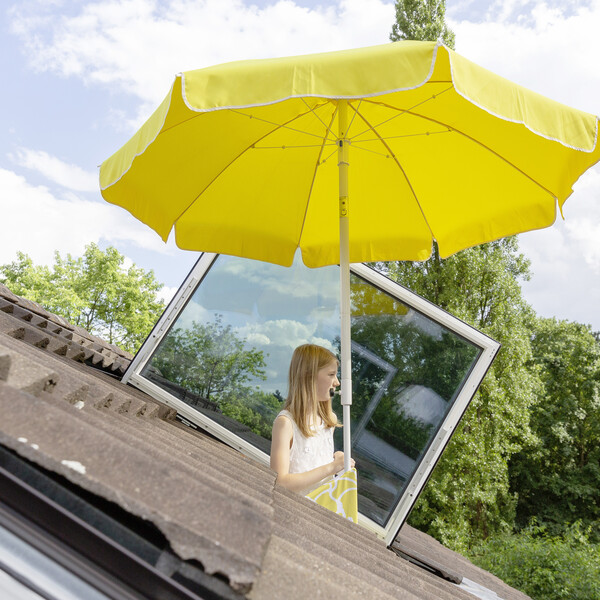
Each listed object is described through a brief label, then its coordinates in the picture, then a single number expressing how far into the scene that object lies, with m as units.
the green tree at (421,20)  19.75
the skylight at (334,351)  3.93
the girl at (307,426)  3.05
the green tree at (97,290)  31.17
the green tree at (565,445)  24.25
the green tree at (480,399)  16.12
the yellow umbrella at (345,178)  3.37
